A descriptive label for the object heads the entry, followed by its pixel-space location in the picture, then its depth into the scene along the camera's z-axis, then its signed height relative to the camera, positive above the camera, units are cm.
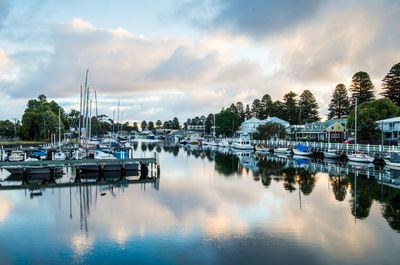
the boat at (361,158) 4454 -397
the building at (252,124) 10919 +234
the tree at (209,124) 17348 +373
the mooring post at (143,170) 3325 -423
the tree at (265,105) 13904 +1177
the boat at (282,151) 6494 -428
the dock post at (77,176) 2962 -457
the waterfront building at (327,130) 8034 -3
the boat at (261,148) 7314 -417
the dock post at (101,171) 3198 -418
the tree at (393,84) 8988 +1345
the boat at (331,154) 5303 -403
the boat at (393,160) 3834 -376
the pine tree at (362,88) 9800 +1360
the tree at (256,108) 14712 +1075
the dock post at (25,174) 3038 -427
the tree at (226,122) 13175 +365
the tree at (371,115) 5903 +320
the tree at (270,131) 8825 -15
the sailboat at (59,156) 3691 -304
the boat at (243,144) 7925 -352
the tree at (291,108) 12506 +910
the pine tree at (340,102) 10869 +1013
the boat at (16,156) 3782 -317
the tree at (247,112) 15350 +895
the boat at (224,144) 9294 -402
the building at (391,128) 5789 +44
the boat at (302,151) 5964 -396
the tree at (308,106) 12325 +965
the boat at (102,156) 3428 -281
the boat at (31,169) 3103 -390
